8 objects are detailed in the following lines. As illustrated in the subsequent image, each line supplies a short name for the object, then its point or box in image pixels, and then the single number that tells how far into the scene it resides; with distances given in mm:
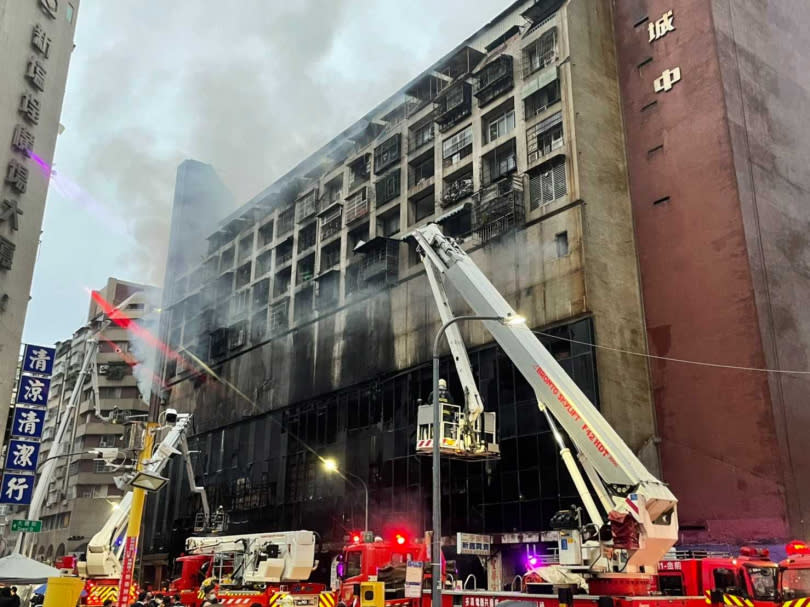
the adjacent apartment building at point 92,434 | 72625
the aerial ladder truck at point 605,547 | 14586
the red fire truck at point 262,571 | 23969
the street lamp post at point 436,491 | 14891
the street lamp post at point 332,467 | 38912
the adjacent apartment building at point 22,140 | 26484
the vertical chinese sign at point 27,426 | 24078
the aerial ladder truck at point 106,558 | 27828
